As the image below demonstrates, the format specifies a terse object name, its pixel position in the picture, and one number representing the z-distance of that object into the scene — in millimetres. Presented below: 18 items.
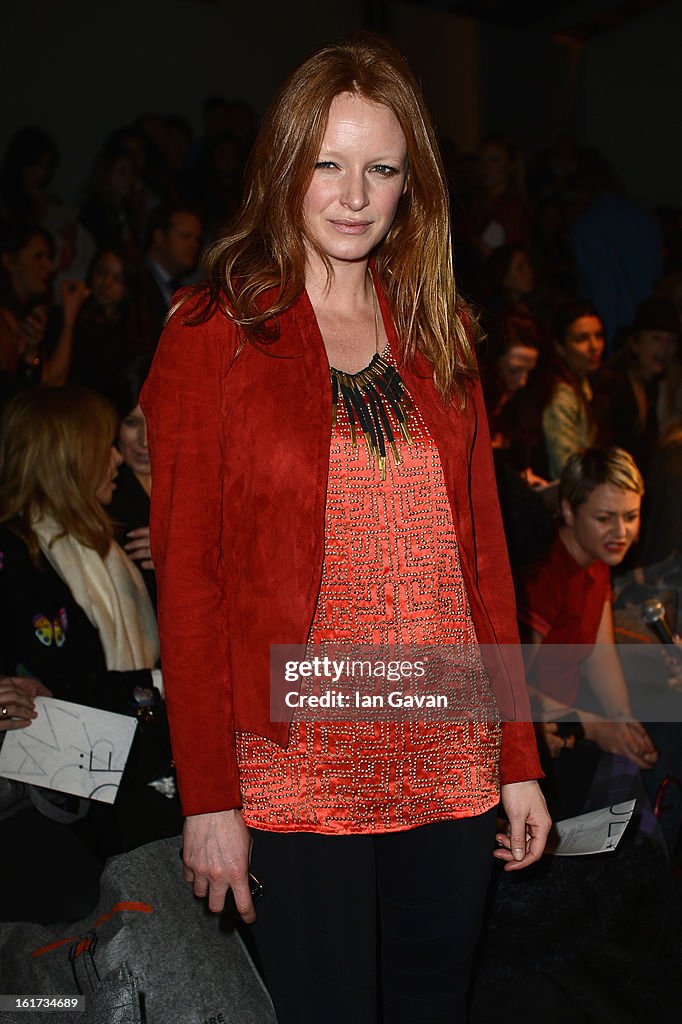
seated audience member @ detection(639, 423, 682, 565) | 3557
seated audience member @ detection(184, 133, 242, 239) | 5859
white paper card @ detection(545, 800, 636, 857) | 1849
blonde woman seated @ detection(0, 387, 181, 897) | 2418
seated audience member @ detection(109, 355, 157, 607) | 2900
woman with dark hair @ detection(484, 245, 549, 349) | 5152
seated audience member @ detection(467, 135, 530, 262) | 6203
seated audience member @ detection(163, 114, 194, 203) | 6121
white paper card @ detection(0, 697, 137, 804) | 1993
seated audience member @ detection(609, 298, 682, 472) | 5039
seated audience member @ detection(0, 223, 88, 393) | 4078
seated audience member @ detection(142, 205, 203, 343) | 4781
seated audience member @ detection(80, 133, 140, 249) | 5480
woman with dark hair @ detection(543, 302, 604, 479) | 4426
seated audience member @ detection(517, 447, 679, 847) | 2625
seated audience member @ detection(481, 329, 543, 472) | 4211
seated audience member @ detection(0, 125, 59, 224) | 5586
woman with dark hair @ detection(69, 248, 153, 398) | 4199
